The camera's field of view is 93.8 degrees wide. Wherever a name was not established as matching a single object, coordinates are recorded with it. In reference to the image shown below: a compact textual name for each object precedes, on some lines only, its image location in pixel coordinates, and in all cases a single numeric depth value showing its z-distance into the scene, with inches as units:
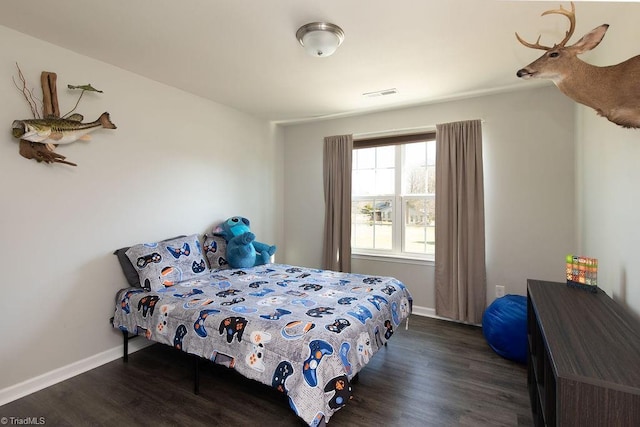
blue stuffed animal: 130.4
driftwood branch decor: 81.5
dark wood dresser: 36.9
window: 147.0
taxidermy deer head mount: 55.2
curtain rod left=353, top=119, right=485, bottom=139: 142.7
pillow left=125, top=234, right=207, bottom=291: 100.7
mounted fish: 81.1
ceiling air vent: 125.3
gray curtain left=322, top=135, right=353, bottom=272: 158.2
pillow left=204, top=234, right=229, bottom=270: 131.6
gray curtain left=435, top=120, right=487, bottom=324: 128.0
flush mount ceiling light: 78.3
